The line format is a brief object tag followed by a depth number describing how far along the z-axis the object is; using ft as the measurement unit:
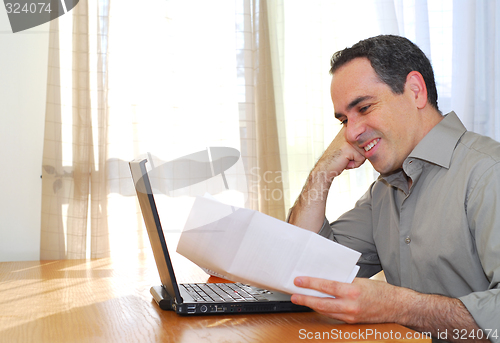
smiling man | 2.35
